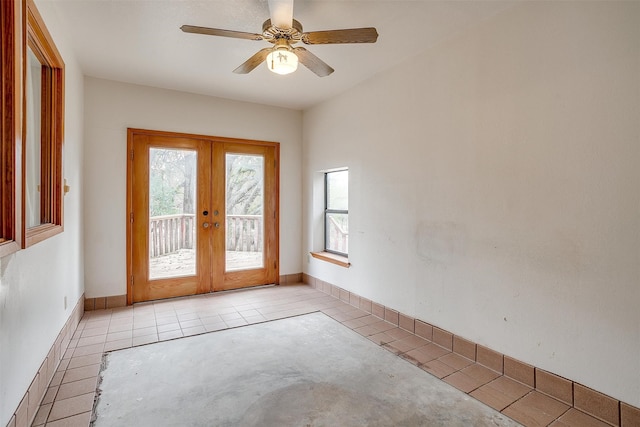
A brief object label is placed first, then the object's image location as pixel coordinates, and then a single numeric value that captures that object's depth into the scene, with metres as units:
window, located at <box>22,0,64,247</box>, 2.05
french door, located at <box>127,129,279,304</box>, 4.06
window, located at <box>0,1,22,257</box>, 1.50
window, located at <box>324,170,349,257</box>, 4.47
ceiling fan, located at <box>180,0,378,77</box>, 2.08
